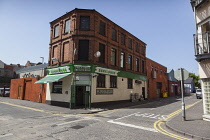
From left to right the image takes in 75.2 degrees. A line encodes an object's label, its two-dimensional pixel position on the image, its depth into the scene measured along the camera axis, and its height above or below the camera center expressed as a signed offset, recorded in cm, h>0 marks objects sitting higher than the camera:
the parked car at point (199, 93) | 2964 -247
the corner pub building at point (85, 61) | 1541 +261
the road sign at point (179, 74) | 906 +55
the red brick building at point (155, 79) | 2927 +67
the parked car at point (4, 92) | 3120 -247
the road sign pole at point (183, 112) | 858 -188
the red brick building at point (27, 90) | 1938 -140
